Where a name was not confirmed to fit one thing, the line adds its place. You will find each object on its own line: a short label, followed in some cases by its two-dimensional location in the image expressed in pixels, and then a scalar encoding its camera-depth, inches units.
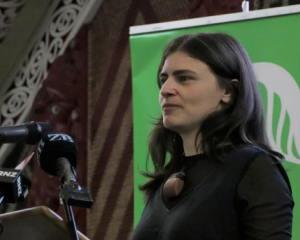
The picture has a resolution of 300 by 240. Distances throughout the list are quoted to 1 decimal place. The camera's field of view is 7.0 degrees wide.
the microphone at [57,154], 189.2
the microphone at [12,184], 188.9
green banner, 209.3
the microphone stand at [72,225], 186.8
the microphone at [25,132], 189.6
